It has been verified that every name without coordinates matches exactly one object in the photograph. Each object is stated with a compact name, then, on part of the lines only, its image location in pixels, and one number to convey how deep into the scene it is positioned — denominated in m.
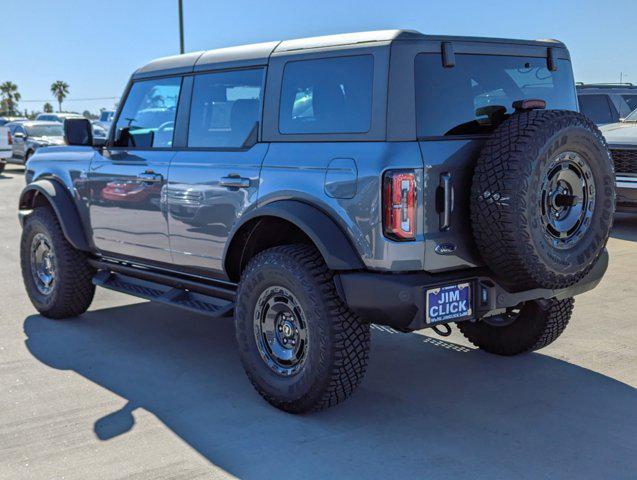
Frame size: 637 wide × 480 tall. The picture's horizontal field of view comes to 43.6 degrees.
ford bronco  3.84
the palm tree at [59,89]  130.50
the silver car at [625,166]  10.41
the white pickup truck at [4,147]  22.13
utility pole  20.75
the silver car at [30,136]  23.30
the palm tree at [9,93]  129.75
